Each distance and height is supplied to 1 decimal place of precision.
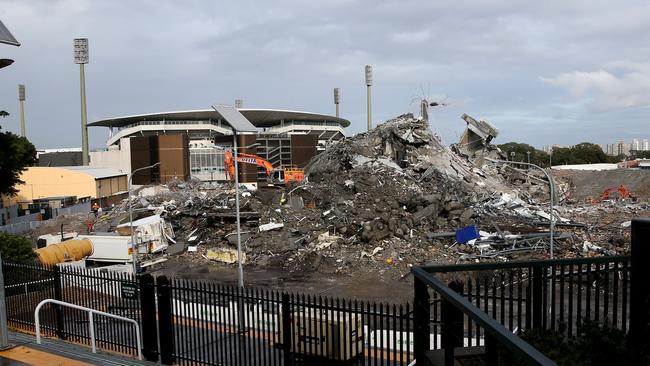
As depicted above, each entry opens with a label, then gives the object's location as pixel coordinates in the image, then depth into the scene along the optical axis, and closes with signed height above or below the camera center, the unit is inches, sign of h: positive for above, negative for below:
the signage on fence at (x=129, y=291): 393.1 -97.5
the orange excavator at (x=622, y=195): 1807.2 -158.9
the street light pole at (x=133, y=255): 895.9 -163.9
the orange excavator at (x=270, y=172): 2325.3 -68.2
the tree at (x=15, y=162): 1392.7 +6.6
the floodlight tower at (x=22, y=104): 4215.1 +492.4
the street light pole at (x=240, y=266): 662.3 -136.9
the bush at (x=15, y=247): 625.6 -101.3
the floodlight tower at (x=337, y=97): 5364.2 +611.3
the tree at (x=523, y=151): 3937.5 +13.1
